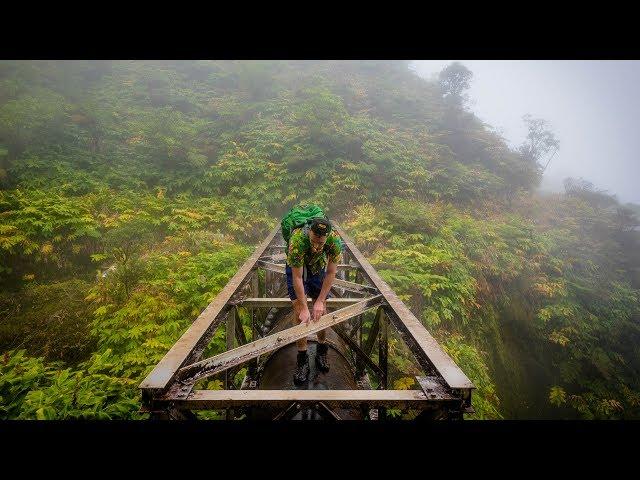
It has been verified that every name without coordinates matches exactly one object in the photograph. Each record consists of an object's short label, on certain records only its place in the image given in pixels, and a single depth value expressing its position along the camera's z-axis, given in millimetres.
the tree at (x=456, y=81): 23078
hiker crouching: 3262
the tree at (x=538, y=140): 24162
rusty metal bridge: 2020
